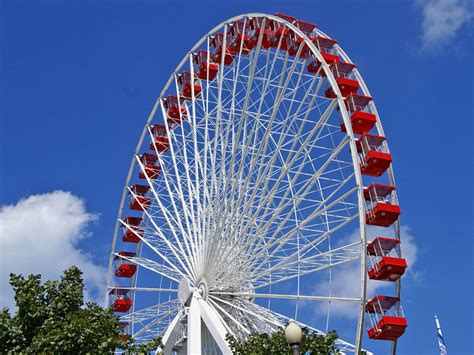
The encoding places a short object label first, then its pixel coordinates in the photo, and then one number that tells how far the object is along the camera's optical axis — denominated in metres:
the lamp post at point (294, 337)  13.69
